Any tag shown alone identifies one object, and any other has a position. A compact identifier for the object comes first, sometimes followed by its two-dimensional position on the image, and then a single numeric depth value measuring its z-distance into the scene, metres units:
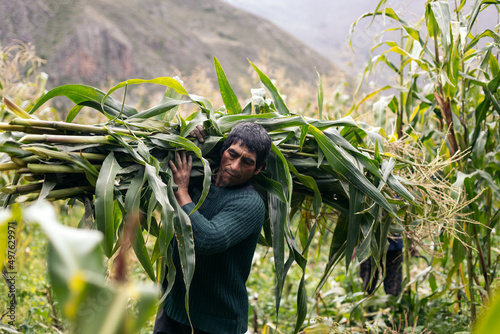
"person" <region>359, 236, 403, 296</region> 3.13
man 1.49
